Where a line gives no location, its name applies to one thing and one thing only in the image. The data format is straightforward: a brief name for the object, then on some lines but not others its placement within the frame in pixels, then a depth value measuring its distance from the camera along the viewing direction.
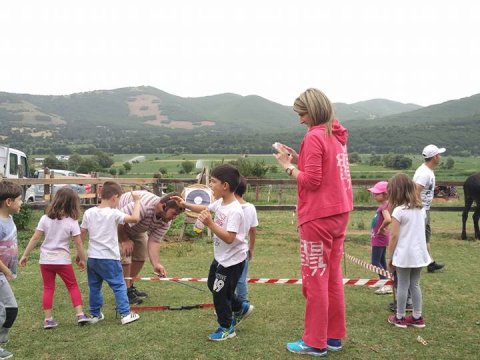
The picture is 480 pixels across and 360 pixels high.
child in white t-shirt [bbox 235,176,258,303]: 5.57
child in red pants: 5.28
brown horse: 12.74
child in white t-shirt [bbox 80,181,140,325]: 5.29
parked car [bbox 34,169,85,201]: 24.08
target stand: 11.17
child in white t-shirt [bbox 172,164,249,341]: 4.64
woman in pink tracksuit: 4.23
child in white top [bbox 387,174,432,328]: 5.30
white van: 20.16
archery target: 11.15
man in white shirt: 7.37
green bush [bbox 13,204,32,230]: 12.88
